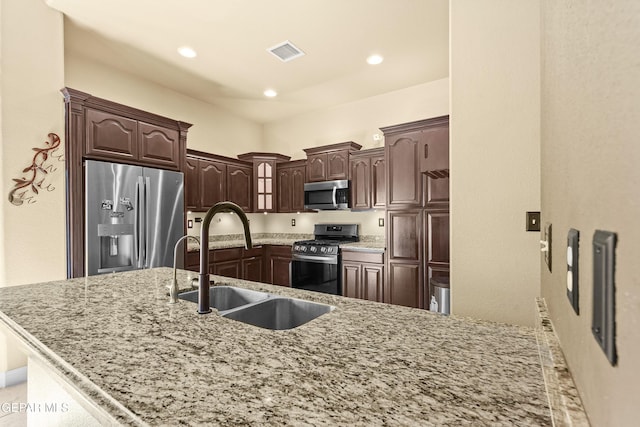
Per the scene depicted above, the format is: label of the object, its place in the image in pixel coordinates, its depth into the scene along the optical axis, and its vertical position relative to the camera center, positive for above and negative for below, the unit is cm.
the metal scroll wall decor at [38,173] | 228 +33
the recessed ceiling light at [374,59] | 322 +166
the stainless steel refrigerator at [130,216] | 257 -2
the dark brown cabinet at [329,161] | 414 +73
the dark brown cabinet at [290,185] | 462 +43
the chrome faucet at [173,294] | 119 -32
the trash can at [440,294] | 239 -68
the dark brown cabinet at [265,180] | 481 +53
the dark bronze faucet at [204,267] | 105 -19
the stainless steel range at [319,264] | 384 -67
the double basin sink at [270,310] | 120 -40
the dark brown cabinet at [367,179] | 387 +44
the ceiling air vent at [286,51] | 299 +166
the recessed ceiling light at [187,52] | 301 +165
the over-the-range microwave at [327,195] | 410 +25
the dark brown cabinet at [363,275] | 349 -75
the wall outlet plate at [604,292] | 34 -10
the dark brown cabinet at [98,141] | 250 +68
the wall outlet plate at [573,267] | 52 -10
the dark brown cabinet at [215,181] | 393 +46
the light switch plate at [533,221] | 140 -5
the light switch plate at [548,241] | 94 -10
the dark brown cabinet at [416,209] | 303 +3
